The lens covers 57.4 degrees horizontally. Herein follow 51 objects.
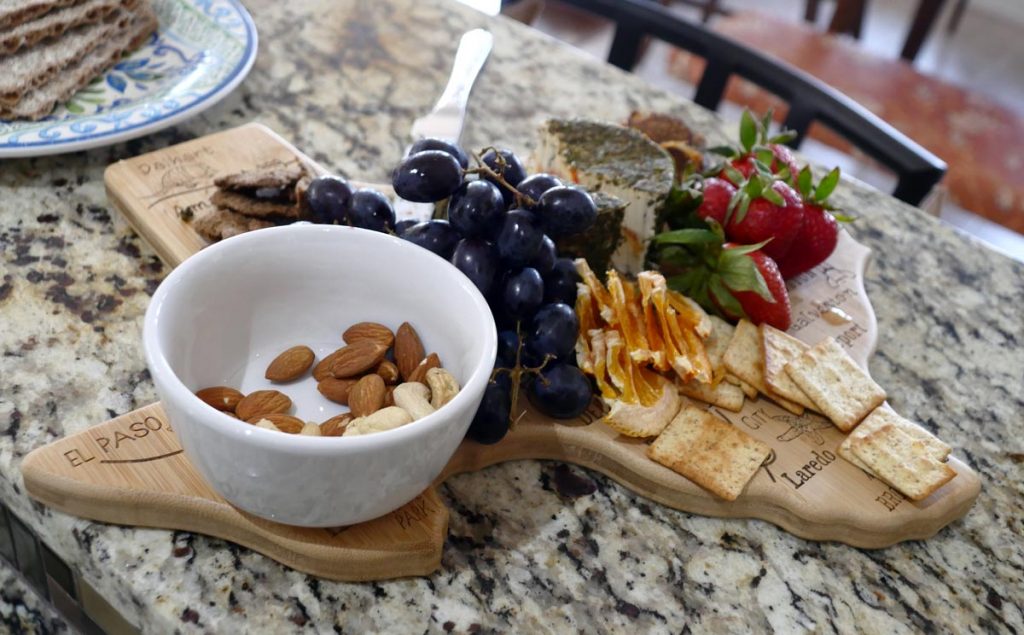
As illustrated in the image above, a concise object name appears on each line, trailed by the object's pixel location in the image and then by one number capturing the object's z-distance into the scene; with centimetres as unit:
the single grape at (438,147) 86
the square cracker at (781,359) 87
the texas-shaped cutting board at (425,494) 69
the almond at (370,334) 79
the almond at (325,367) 78
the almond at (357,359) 77
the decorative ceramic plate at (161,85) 103
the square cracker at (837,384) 86
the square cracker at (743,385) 88
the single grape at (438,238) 82
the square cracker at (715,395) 87
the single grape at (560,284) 86
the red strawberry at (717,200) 100
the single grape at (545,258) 82
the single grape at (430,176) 80
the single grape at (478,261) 79
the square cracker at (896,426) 83
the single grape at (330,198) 89
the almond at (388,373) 76
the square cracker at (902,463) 81
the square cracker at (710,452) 79
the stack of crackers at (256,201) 94
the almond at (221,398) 71
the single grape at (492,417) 76
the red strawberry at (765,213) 97
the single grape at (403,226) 88
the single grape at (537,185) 83
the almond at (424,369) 74
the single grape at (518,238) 79
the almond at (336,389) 76
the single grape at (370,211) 88
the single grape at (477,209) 78
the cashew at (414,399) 69
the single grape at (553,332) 80
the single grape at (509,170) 86
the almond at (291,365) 78
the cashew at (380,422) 67
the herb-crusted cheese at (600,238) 92
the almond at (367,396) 73
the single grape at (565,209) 80
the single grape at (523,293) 80
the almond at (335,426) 69
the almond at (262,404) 71
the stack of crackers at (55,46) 106
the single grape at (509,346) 81
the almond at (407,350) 77
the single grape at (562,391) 80
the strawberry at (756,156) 103
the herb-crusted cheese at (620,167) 96
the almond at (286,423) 68
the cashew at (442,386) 71
